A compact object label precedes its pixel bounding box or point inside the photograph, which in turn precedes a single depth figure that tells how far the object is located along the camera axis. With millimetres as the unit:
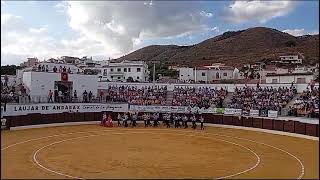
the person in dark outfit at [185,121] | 19814
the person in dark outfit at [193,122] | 19547
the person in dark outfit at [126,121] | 20078
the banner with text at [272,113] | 18839
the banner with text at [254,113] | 19725
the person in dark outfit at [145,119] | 20129
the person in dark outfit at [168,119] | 20206
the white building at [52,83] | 22146
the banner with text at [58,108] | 18355
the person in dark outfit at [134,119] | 20206
